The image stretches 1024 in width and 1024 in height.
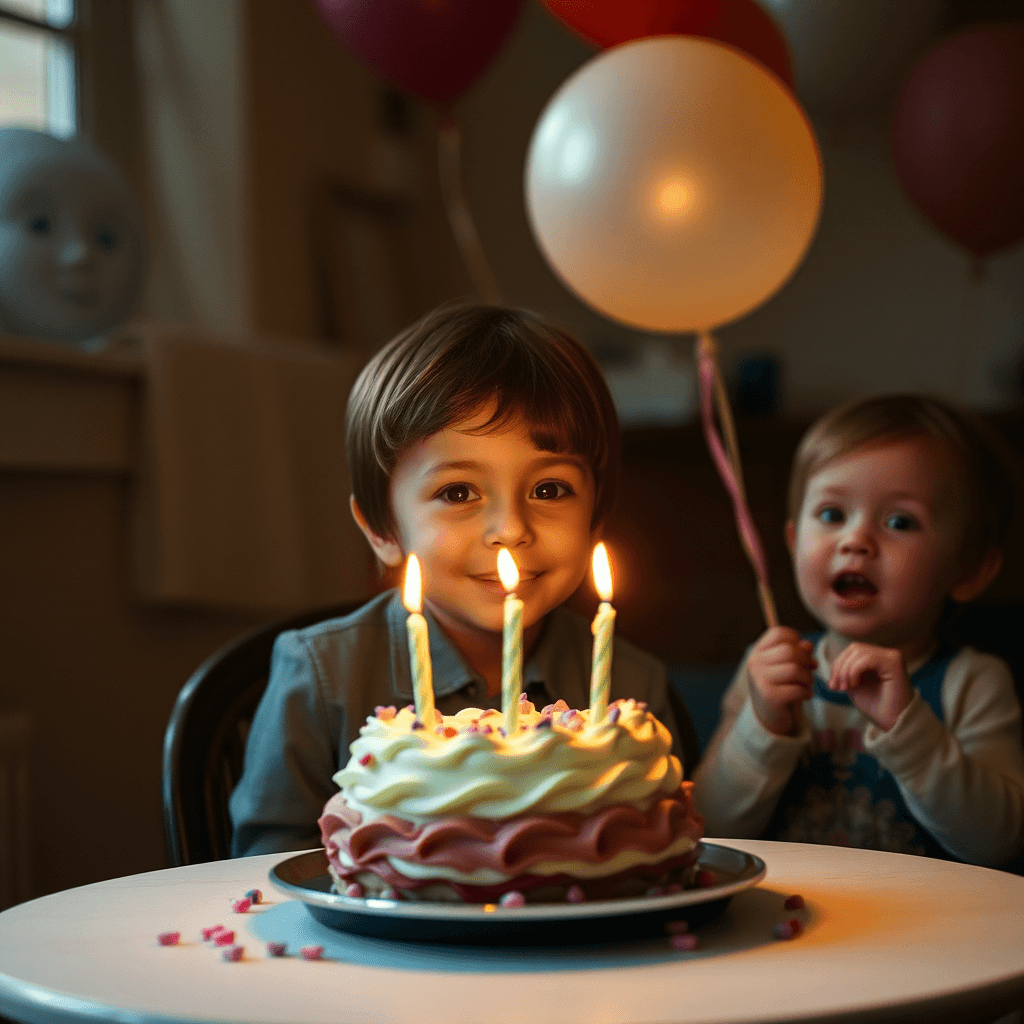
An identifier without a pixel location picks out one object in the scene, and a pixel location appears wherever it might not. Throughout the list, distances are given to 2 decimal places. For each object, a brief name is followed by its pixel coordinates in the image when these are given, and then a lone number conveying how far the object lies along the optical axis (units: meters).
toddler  1.21
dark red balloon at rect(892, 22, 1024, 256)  2.30
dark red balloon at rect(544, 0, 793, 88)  1.81
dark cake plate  0.64
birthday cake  0.67
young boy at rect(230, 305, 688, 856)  1.10
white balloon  1.55
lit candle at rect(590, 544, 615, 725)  0.75
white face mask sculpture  2.12
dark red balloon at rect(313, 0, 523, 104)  2.25
